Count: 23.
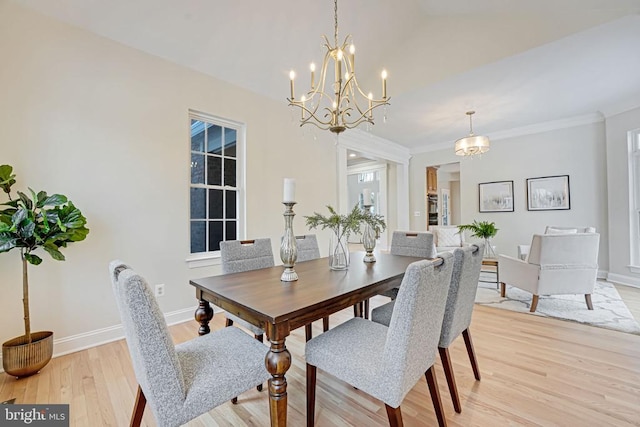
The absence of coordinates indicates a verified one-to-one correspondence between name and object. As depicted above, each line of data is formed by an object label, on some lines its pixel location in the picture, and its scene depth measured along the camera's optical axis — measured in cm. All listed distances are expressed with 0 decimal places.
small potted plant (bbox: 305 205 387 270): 190
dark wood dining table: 114
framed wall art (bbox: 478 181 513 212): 553
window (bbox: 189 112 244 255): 320
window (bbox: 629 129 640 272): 418
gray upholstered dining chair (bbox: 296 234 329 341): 249
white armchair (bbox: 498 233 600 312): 299
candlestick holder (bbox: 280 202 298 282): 166
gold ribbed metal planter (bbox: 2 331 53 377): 185
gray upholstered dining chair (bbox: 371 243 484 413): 155
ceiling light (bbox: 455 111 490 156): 409
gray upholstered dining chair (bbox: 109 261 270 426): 96
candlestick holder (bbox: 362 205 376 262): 228
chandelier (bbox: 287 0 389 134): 214
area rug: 280
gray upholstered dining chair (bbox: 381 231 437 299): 258
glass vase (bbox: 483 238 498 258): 444
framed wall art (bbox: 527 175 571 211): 495
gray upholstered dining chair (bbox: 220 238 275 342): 202
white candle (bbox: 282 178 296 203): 162
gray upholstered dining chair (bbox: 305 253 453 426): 109
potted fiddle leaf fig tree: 184
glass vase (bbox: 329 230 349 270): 198
